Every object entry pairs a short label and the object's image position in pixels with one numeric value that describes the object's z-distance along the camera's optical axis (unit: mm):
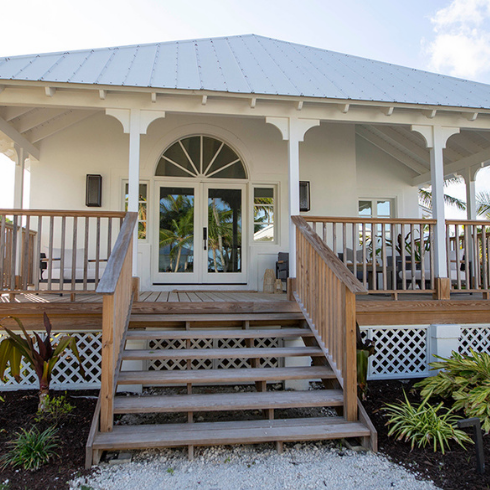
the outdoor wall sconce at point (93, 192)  6402
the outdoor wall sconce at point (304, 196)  6945
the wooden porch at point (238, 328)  2879
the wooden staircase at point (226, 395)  2828
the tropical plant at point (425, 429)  2984
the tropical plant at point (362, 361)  3711
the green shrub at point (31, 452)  2699
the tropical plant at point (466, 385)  3242
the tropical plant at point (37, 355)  3406
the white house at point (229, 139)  4621
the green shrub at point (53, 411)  3334
